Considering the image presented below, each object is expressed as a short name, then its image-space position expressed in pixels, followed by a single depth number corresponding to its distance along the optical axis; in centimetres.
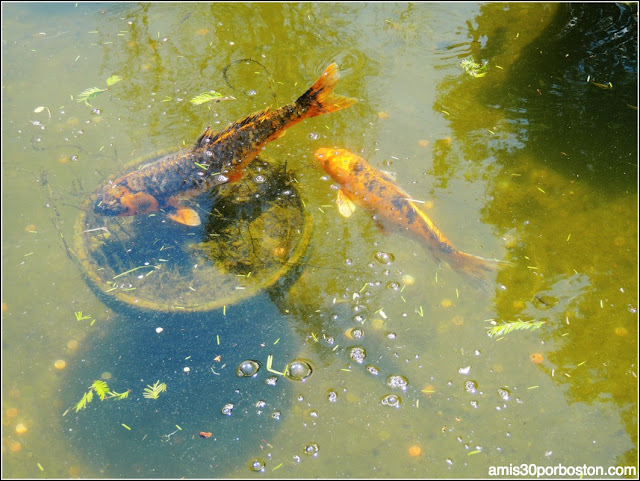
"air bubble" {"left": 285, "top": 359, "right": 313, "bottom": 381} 372
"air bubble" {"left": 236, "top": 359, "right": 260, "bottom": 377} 372
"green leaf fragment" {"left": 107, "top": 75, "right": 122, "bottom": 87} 560
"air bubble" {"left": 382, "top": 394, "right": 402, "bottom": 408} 364
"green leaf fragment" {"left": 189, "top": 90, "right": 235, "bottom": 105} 521
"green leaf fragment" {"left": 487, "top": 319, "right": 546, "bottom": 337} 395
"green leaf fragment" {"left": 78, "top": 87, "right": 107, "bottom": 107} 543
